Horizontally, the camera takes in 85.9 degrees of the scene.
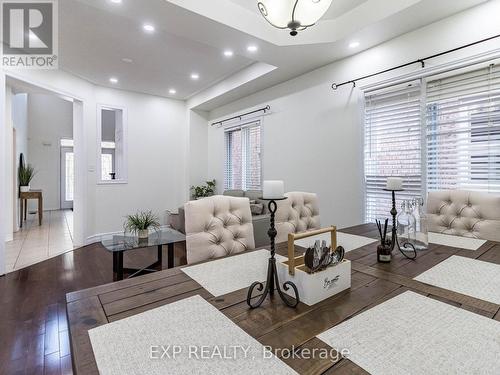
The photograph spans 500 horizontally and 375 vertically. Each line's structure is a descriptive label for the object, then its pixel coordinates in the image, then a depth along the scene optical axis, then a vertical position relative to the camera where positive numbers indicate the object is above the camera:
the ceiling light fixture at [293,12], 1.46 +0.96
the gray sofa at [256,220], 3.41 -0.49
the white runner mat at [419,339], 0.59 -0.39
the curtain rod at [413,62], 2.21 +1.19
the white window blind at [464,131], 2.22 +0.48
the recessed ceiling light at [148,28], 2.90 +1.72
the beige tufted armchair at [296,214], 1.93 -0.23
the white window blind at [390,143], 2.70 +0.44
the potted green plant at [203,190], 5.68 -0.12
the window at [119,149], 4.93 +0.72
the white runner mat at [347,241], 1.55 -0.34
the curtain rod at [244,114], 4.40 +1.27
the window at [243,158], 4.82 +0.52
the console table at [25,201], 5.93 -0.38
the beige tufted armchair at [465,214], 1.75 -0.20
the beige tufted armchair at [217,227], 1.47 -0.25
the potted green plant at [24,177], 5.99 +0.17
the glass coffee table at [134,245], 2.69 -0.62
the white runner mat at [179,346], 0.59 -0.40
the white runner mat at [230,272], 1.02 -0.38
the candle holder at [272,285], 0.86 -0.34
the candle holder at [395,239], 1.42 -0.29
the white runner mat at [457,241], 1.51 -0.34
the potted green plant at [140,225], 2.98 -0.46
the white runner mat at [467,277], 0.95 -0.37
